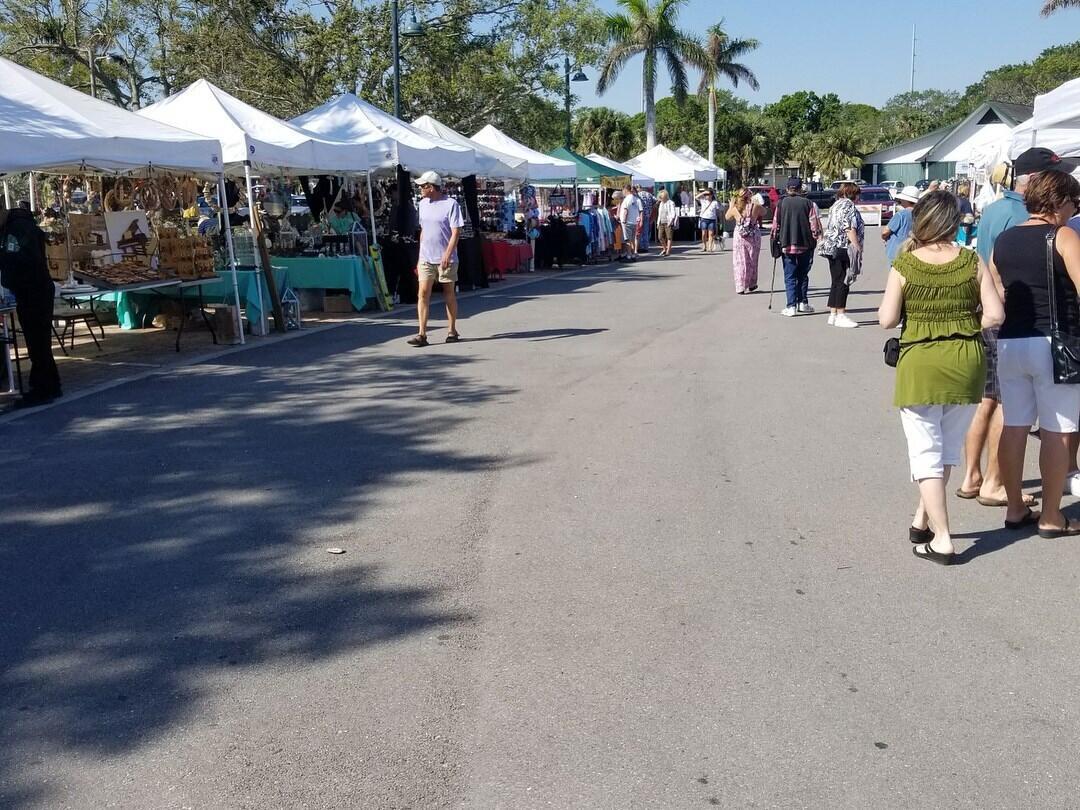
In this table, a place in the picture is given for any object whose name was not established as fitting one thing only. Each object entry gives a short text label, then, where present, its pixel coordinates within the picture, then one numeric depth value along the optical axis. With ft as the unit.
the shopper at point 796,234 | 44.70
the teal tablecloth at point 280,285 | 43.11
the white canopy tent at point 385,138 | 53.42
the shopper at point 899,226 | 40.75
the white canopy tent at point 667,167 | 116.06
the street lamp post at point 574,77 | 107.34
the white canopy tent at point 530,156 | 75.87
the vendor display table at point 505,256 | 67.62
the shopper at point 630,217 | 87.58
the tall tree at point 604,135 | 216.54
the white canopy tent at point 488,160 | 63.46
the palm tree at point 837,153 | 245.65
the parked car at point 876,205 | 138.72
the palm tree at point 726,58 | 168.55
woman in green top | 15.84
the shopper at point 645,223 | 99.09
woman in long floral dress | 56.08
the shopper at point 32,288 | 28.94
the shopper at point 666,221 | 94.53
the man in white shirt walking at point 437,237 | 37.99
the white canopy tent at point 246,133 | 42.63
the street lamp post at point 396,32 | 69.75
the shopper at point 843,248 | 42.45
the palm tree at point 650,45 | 143.43
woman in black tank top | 16.81
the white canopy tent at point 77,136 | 30.42
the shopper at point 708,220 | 97.19
